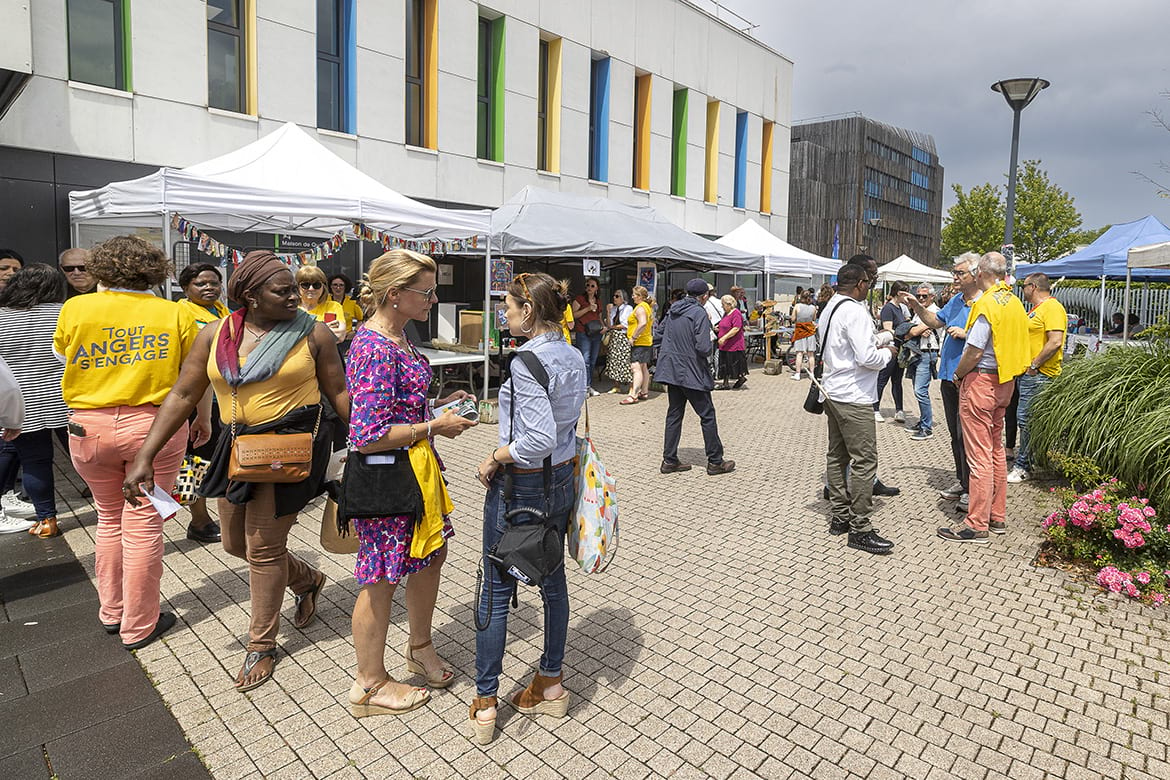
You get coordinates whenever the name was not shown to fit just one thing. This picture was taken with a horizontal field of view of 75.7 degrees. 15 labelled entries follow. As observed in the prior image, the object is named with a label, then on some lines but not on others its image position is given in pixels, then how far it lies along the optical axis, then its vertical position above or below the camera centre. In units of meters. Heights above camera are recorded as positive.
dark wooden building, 55.00 +11.84
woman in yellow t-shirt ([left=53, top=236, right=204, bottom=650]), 3.64 -0.40
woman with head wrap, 3.16 -0.37
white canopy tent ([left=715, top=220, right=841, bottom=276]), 16.33 +1.71
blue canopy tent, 15.87 +1.87
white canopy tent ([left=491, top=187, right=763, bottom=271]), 11.23 +1.46
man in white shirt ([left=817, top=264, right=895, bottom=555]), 5.26 -0.39
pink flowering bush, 4.63 -1.35
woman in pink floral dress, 2.82 -0.42
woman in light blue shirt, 2.83 -0.49
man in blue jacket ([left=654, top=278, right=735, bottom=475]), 7.45 -0.49
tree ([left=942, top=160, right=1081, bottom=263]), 35.50 +5.31
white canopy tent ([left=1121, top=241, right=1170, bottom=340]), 7.86 +0.86
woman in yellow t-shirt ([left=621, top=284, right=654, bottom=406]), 12.02 -0.37
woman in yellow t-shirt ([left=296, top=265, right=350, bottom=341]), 6.43 +0.15
